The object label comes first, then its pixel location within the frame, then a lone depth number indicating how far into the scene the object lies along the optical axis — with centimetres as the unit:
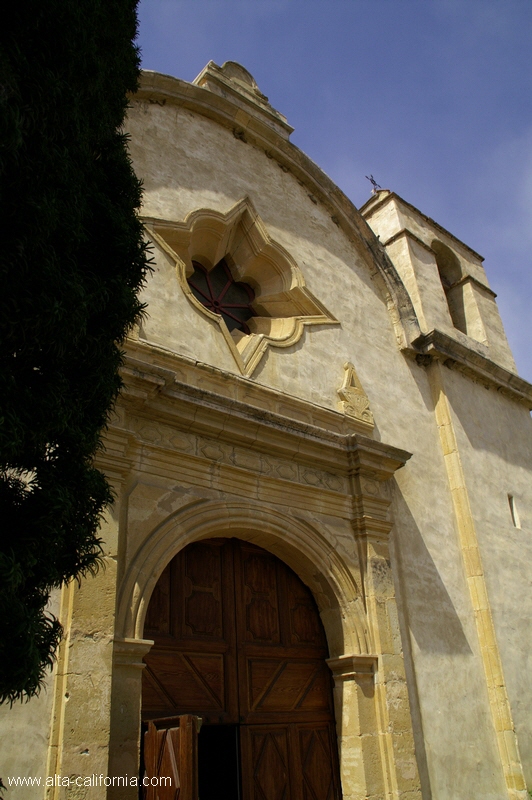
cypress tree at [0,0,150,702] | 267
